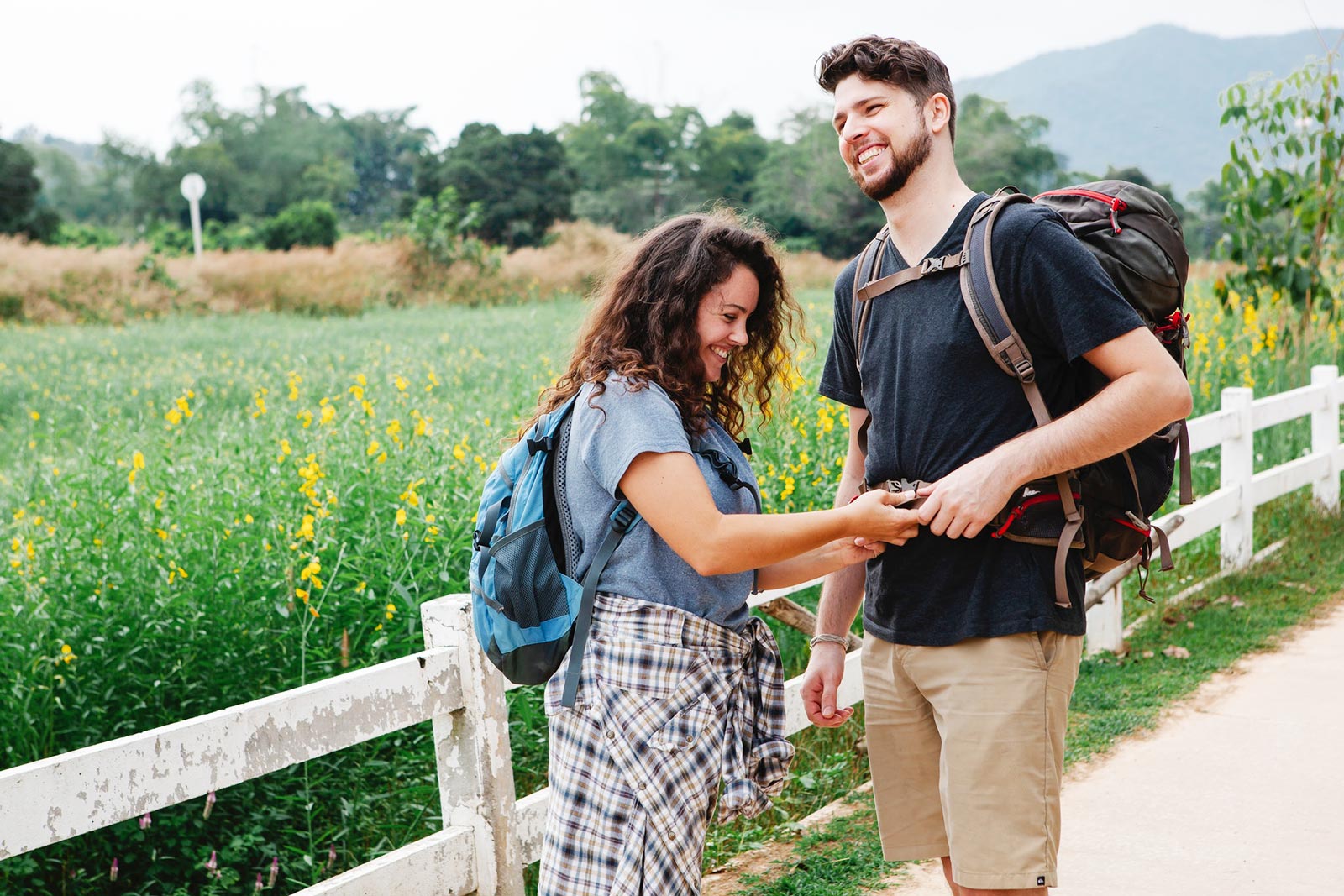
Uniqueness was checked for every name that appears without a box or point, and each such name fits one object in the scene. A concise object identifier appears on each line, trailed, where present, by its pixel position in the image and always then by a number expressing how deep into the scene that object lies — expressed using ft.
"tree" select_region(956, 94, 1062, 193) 180.45
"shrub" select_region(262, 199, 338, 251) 137.80
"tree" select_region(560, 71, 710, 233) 189.67
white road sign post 109.60
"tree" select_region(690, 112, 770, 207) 199.93
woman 6.72
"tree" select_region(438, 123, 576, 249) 161.07
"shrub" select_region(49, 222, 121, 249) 134.10
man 6.88
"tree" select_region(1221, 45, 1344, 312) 30.53
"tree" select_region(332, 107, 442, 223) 254.47
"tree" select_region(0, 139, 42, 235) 126.52
